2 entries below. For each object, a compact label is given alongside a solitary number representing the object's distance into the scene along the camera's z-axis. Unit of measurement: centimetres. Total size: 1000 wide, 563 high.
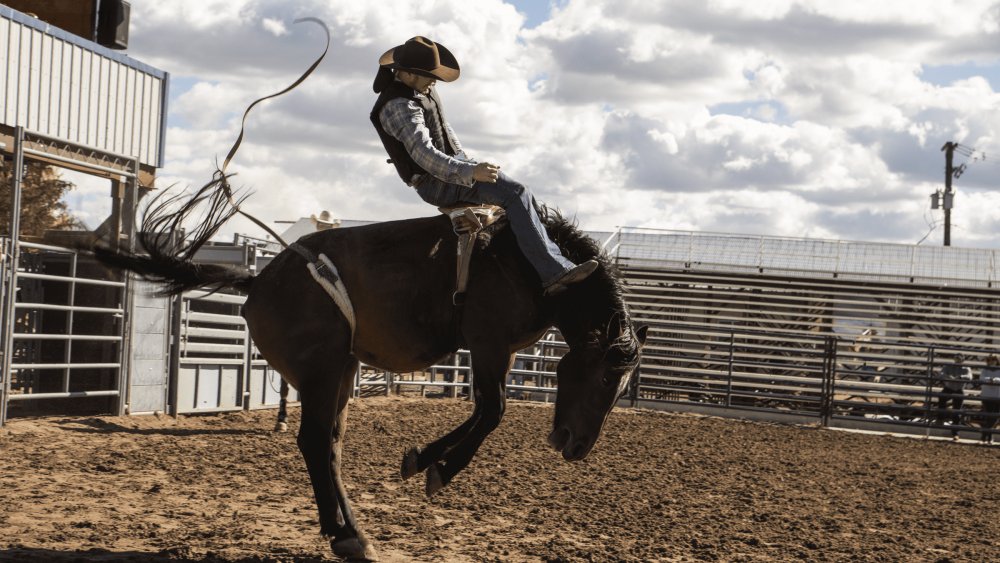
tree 2470
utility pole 4372
